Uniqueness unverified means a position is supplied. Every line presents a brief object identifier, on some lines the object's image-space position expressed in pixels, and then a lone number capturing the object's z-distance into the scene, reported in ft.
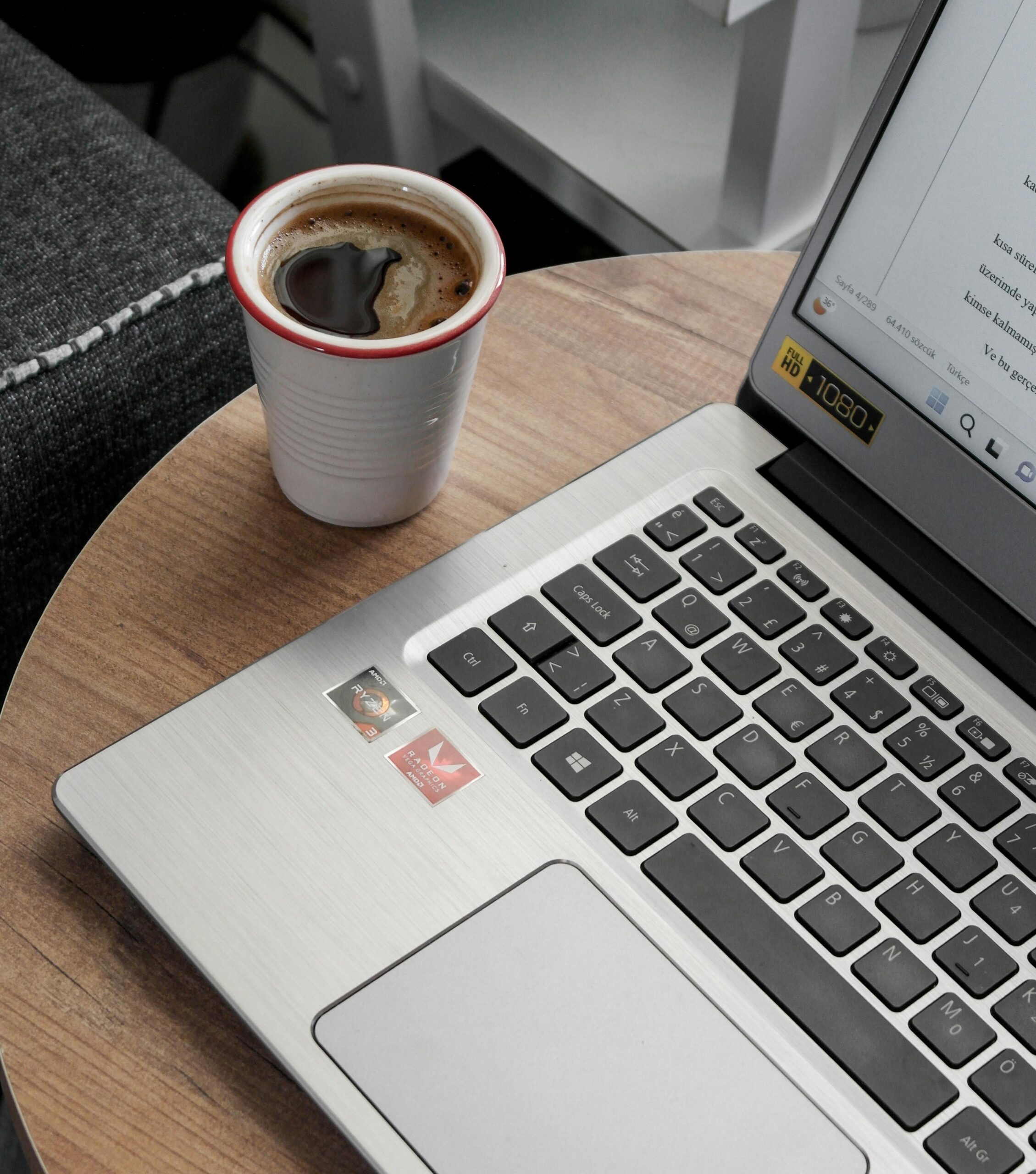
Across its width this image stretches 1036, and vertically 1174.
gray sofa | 2.06
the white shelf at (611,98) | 3.20
